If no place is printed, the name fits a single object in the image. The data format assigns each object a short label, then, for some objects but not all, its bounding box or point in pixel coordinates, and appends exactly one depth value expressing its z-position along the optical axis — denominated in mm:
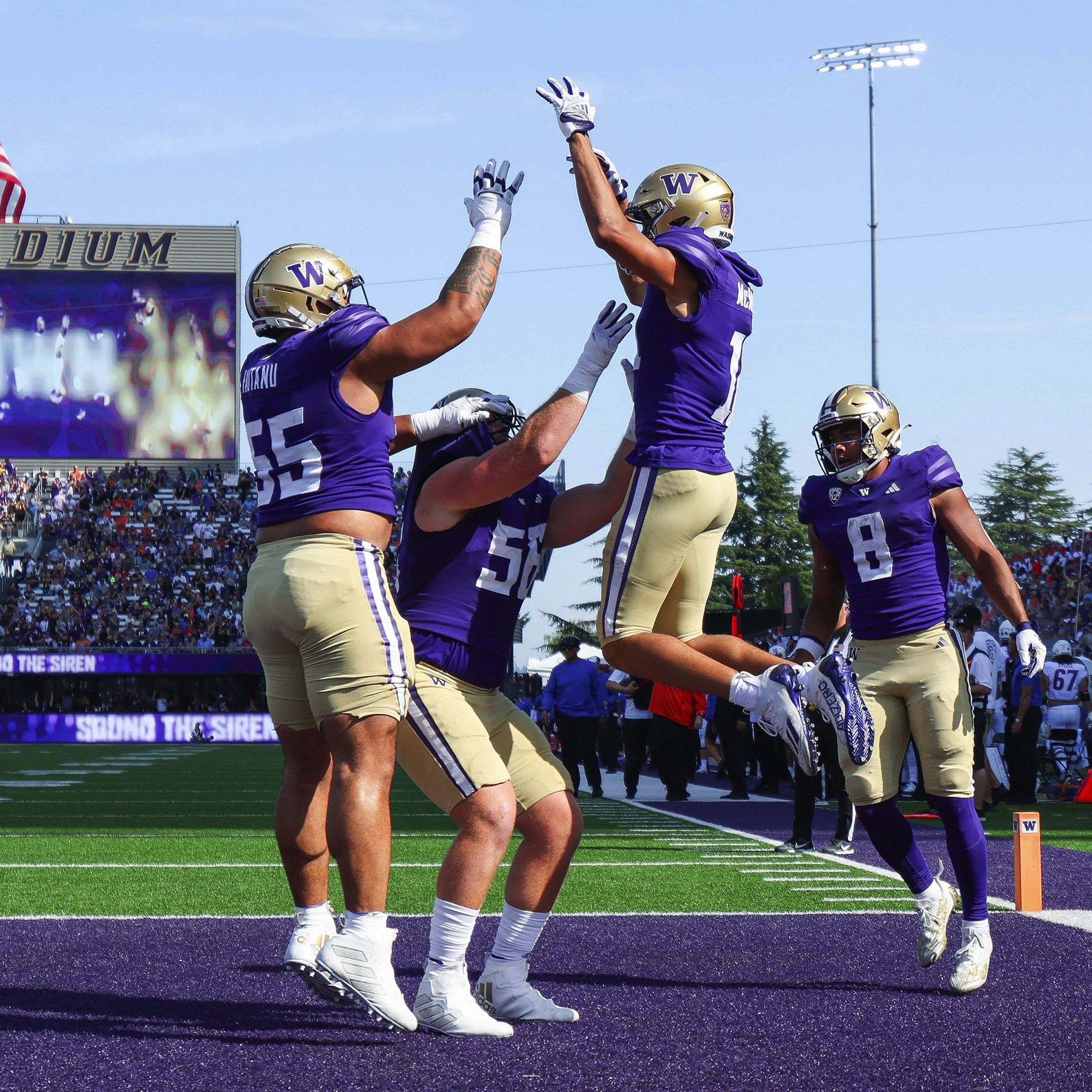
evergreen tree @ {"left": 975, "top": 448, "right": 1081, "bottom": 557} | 64938
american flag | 48188
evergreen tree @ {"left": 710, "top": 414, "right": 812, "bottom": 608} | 72312
